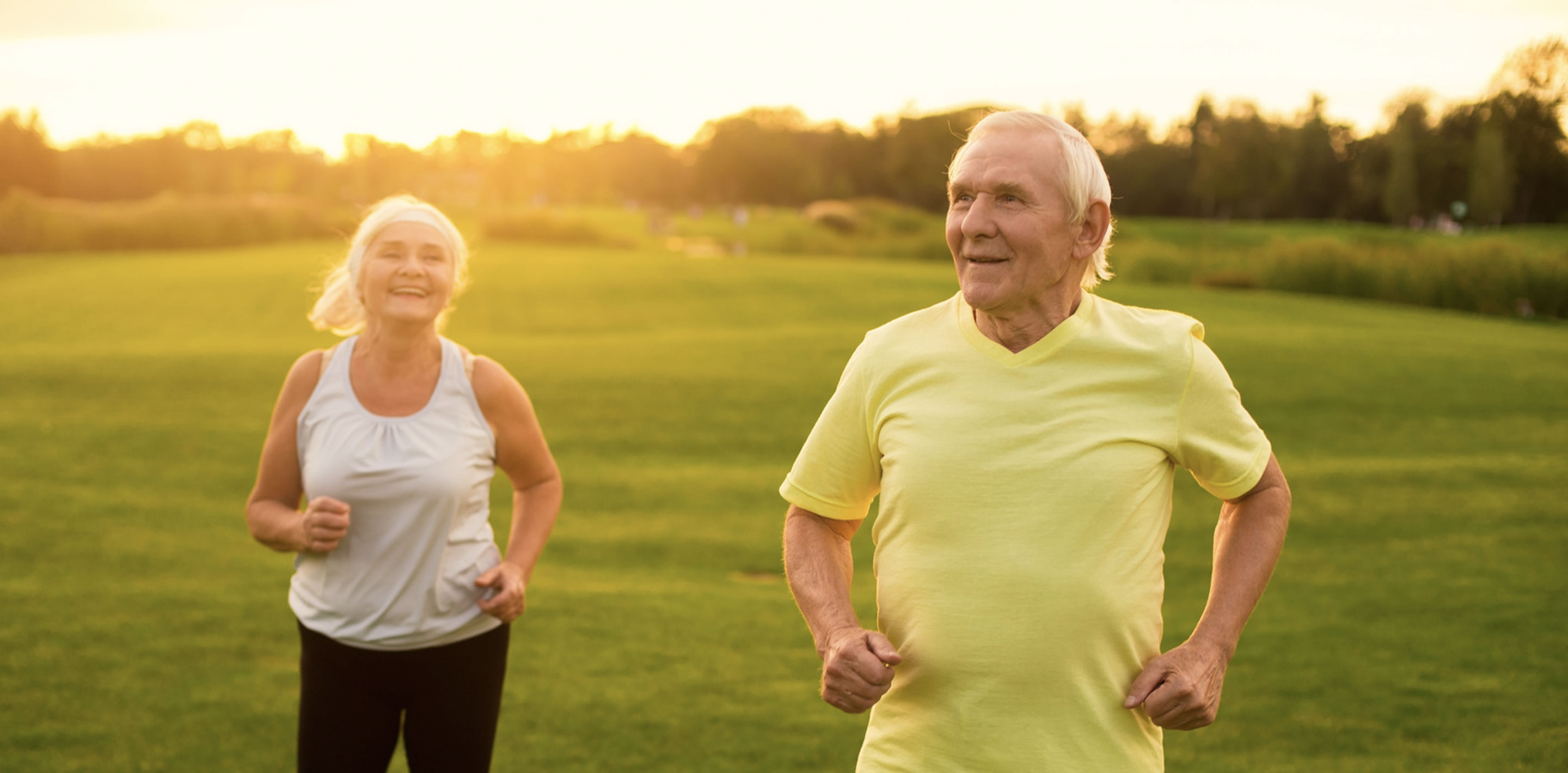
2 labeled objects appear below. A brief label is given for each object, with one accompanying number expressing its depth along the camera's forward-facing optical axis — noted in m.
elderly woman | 3.11
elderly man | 2.06
